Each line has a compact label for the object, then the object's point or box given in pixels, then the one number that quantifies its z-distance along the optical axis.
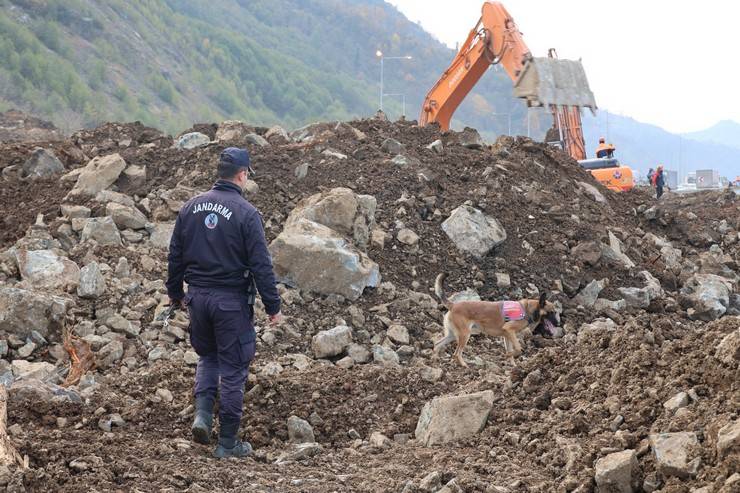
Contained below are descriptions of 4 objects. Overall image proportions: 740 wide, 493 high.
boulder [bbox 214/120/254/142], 13.33
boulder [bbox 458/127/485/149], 14.11
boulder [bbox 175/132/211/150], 13.20
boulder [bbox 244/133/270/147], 13.05
